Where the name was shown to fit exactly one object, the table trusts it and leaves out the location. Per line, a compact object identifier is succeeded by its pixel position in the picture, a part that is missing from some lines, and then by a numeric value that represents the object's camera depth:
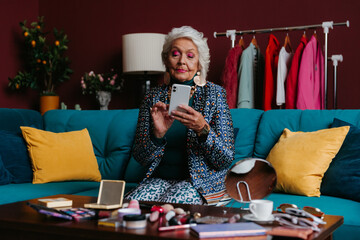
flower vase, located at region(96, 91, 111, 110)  4.08
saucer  1.26
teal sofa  1.96
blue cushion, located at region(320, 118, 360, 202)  1.99
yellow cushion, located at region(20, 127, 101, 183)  2.57
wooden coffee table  1.13
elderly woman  1.90
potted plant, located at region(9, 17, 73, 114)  4.29
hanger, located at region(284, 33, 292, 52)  3.51
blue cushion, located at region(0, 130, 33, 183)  2.55
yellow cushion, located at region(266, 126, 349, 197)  2.08
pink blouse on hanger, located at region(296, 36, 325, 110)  3.23
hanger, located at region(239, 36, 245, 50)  3.62
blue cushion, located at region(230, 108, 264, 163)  2.47
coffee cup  1.26
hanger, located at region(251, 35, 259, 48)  3.60
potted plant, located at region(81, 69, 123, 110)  4.08
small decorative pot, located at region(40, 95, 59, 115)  4.22
